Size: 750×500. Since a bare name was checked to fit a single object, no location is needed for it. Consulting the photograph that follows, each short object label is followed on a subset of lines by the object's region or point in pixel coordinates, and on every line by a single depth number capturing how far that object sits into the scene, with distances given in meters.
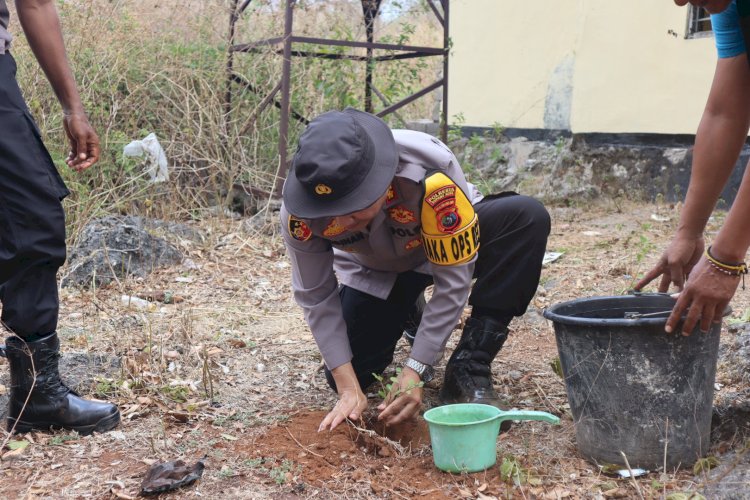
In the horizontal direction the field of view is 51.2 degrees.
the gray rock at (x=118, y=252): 4.73
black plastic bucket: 2.15
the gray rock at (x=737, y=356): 2.87
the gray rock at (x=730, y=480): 2.07
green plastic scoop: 2.23
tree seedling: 2.42
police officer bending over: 2.23
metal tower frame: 6.26
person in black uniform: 2.38
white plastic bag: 5.84
